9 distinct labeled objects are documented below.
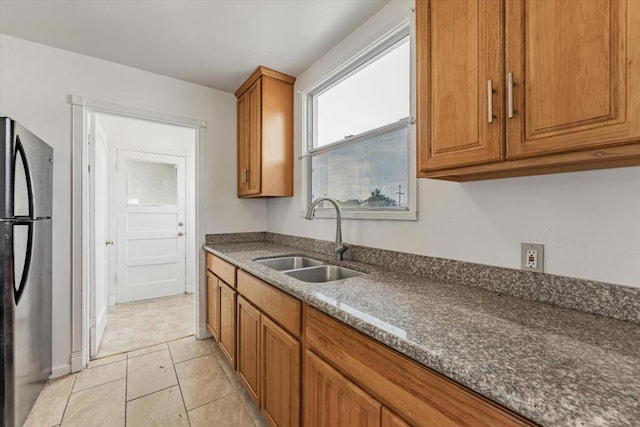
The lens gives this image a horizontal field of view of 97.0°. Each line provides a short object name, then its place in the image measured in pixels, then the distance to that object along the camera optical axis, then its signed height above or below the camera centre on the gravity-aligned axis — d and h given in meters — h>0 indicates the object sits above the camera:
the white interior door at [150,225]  3.67 -0.15
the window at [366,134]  1.65 +0.55
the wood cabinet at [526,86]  0.69 +0.38
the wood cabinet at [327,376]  0.68 -0.54
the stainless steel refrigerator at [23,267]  1.42 -0.30
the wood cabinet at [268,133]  2.46 +0.73
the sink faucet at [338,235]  1.86 -0.14
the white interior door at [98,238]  2.33 -0.22
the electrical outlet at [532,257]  1.06 -0.16
